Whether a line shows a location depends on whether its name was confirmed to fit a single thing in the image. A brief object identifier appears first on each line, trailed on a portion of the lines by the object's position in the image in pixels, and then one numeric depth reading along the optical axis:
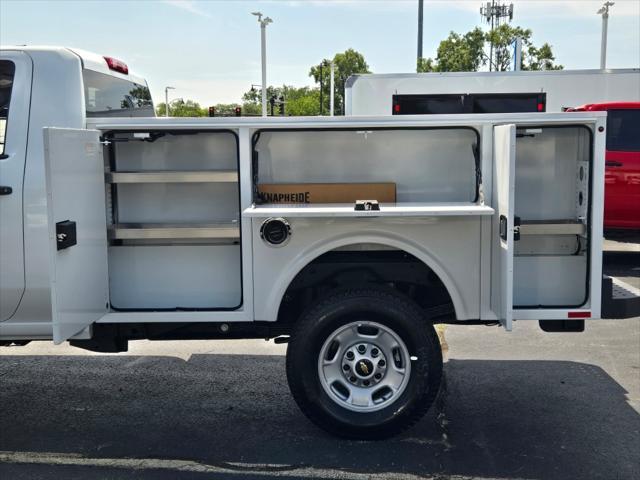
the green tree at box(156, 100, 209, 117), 58.44
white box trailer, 12.80
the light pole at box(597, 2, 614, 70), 25.66
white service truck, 4.14
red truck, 9.90
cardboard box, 4.41
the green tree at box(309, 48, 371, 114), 67.94
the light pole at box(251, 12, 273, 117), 25.56
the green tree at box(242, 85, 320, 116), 55.17
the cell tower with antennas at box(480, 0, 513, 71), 44.94
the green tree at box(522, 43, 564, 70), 33.53
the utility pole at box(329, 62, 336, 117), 33.25
